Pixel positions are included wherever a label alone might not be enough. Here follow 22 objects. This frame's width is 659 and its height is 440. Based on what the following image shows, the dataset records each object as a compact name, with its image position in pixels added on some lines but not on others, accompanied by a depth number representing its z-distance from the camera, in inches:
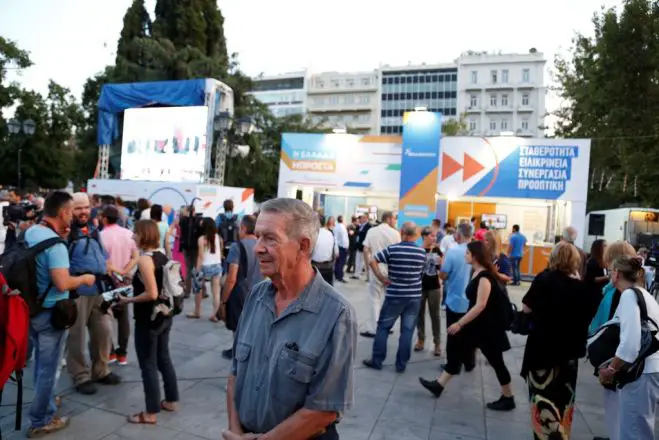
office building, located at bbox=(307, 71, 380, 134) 2871.6
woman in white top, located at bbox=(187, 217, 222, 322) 269.7
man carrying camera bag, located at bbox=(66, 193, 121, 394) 149.7
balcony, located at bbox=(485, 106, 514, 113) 2549.2
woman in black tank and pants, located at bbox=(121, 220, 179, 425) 139.4
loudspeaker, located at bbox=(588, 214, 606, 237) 660.4
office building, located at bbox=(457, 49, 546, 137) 2509.8
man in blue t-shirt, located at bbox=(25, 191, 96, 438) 124.9
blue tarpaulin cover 646.5
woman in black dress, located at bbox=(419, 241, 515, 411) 162.6
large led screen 630.5
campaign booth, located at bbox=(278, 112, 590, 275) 560.4
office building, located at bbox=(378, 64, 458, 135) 2620.6
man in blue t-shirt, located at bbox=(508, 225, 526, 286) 479.9
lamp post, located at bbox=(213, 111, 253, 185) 566.6
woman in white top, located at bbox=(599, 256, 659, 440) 108.1
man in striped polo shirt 195.8
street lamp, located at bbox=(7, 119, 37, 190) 529.7
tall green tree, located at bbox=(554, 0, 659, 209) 698.8
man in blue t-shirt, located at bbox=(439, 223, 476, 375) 205.8
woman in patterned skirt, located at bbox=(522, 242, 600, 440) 131.1
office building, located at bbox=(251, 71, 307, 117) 3053.6
